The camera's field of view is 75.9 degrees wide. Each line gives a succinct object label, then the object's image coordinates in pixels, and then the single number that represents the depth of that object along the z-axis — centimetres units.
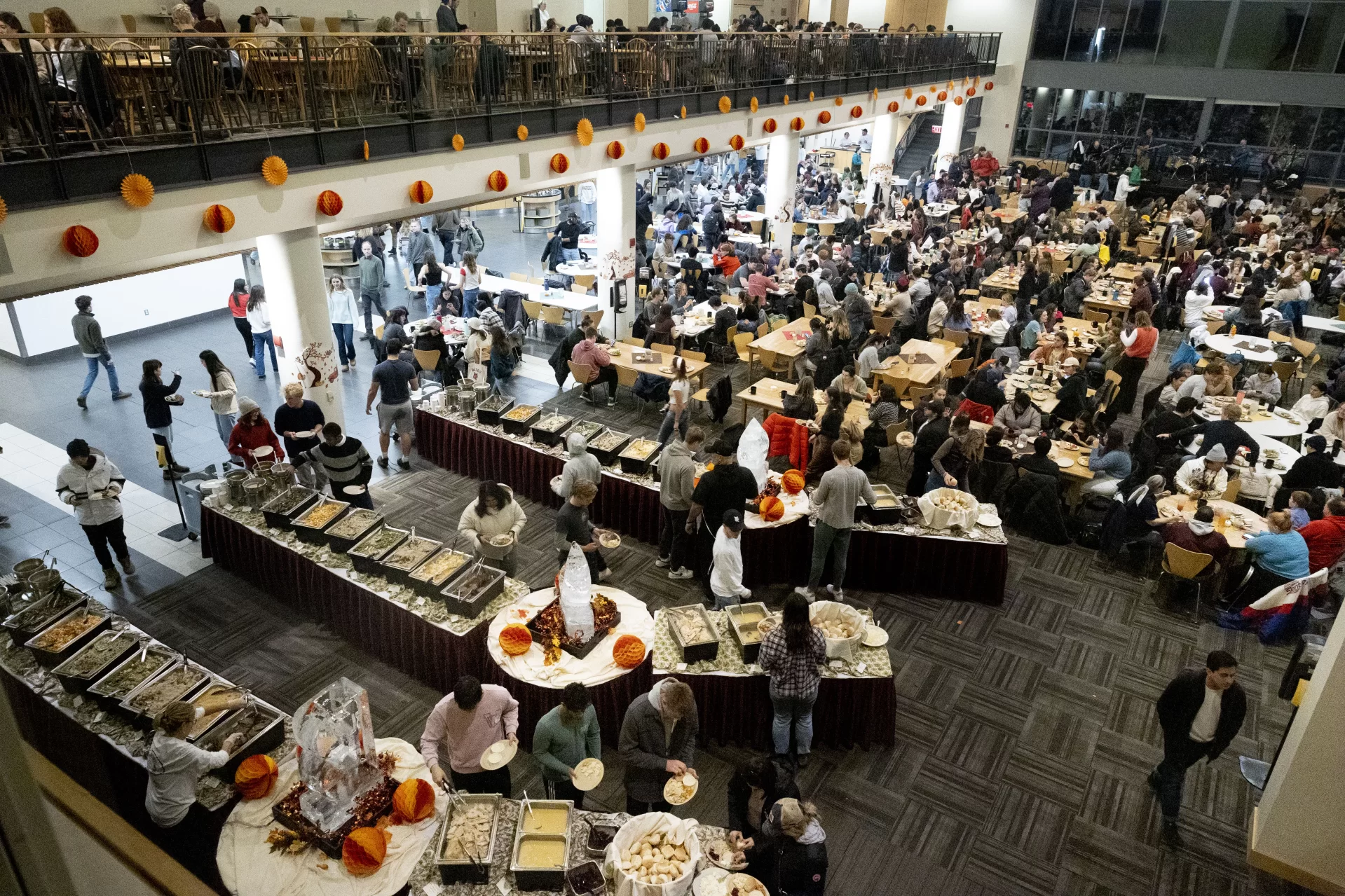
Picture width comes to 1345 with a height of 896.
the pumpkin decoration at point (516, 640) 513
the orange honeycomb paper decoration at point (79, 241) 582
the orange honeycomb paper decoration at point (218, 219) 663
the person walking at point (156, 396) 797
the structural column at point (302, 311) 805
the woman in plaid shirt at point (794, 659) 483
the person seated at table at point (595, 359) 1018
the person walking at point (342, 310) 1083
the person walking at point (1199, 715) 470
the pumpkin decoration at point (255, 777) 417
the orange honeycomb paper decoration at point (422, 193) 823
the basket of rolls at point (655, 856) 370
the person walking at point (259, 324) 1052
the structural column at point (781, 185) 1594
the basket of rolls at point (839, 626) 534
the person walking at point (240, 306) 1093
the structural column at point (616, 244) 1202
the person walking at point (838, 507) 632
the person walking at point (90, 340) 974
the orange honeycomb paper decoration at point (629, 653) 513
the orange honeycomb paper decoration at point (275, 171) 694
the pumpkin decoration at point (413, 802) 404
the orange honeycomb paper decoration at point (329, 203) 754
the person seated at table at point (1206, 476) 732
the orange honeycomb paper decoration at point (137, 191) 605
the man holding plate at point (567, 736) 425
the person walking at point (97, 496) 655
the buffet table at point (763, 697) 531
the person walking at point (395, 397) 859
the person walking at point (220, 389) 830
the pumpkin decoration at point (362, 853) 381
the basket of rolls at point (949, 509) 684
